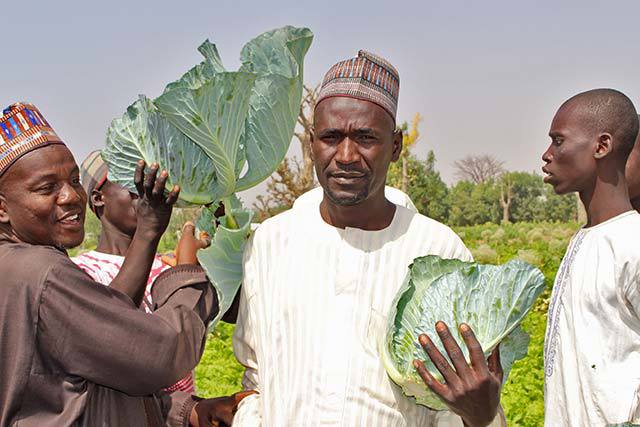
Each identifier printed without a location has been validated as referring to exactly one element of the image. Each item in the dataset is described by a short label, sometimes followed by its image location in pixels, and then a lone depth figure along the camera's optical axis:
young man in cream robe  2.58
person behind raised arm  2.89
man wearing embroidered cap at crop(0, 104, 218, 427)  1.81
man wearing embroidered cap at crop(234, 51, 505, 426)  2.14
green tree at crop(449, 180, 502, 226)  66.38
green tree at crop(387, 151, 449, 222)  40.10
